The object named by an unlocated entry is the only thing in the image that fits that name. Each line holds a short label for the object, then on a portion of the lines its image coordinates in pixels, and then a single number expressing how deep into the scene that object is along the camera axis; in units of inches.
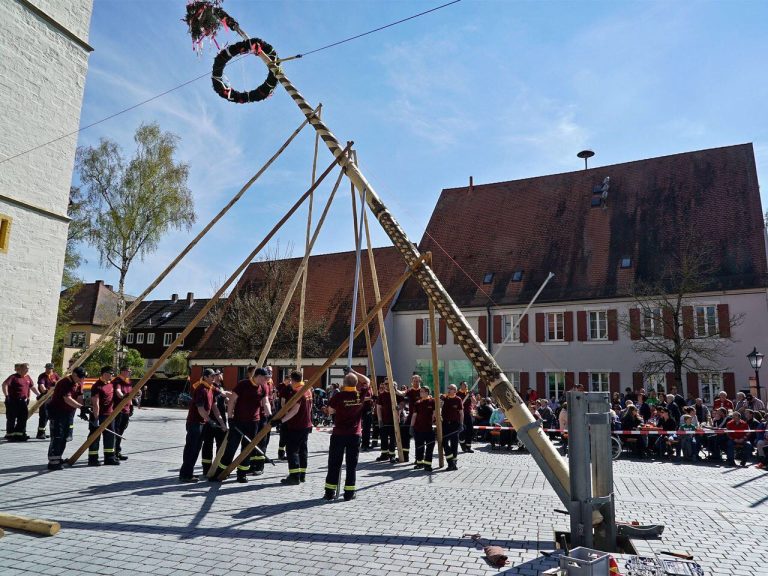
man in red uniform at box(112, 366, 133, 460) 446.0
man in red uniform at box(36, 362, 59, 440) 553.0
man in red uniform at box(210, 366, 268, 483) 378.0
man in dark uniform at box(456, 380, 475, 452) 537.6
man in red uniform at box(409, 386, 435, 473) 454.6
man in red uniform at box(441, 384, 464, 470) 457.7
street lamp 719.7
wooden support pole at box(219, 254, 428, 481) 346.9
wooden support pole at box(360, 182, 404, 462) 473.4
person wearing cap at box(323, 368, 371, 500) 325.7
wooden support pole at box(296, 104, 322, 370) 508.1
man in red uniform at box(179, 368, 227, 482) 372.2
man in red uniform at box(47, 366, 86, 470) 394.6
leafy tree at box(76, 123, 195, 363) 1171.9
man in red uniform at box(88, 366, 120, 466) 421.1
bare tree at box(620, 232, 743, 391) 971.3
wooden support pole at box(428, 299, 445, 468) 445.7
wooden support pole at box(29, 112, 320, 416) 460.4
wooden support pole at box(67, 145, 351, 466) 406.2
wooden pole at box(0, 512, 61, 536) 233.1
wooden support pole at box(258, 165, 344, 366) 446.1
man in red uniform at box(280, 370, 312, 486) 371.2
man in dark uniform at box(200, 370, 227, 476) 390.0
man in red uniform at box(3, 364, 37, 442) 509.4
